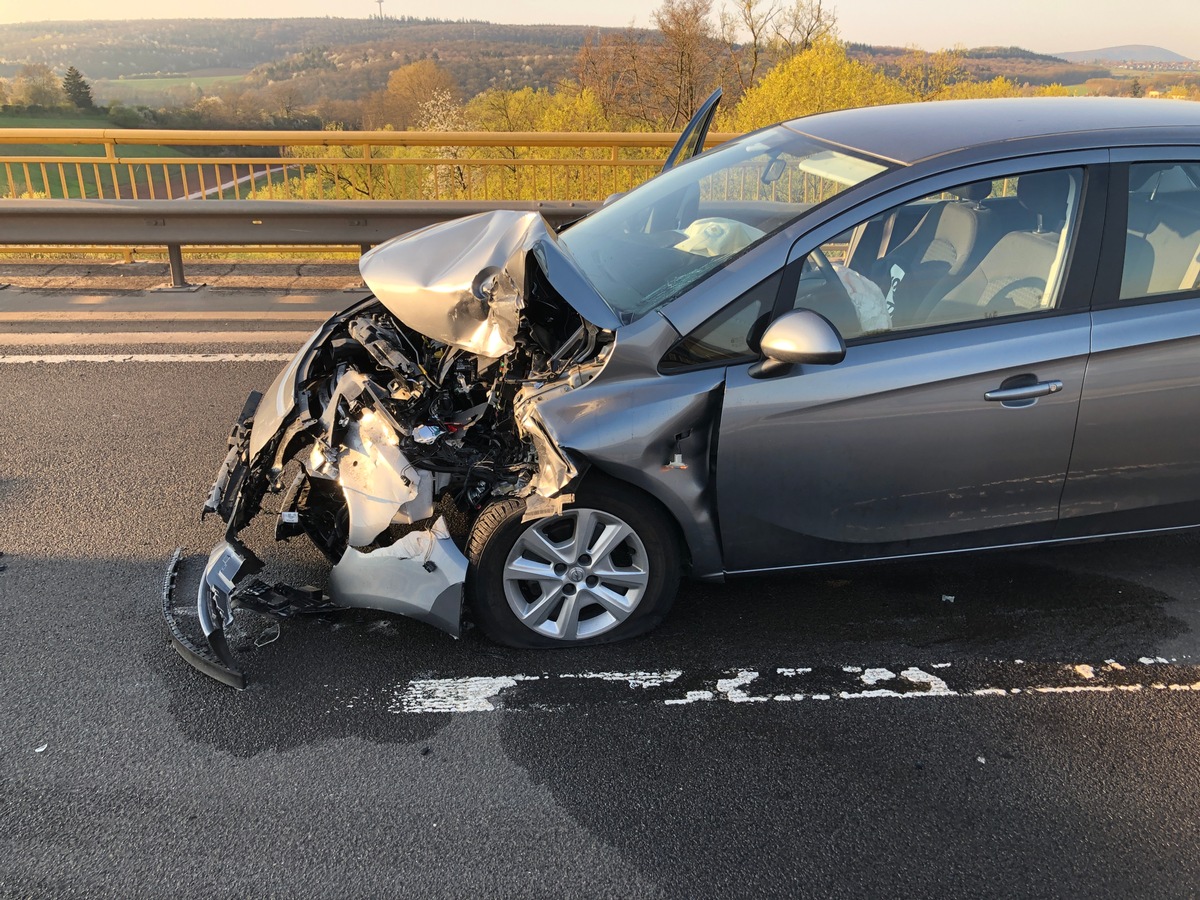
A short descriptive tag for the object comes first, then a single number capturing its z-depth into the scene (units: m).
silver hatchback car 2.97
